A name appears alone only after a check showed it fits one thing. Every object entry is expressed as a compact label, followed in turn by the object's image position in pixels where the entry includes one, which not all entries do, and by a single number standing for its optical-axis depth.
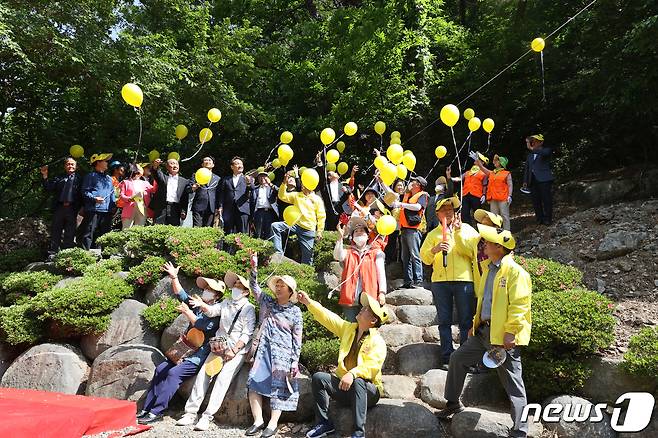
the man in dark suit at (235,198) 10.08
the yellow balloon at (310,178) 7.36
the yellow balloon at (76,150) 10.71
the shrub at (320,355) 6.48
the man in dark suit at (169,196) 10.02
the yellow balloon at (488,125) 9.03
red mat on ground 4.58
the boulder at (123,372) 6.54
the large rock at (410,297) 8.39
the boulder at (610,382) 5.09
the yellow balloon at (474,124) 8.87
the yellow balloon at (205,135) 9.59
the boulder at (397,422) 5.19
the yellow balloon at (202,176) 8.65
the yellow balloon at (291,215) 8.21
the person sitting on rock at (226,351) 5.96
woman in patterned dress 5.71
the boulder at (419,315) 7.70
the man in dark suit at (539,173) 10.45
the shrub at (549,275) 6.65
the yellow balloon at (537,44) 7.86
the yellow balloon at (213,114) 9.15
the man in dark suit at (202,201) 10.17
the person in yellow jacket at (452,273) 6.15
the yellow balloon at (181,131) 10.04
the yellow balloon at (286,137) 9.57
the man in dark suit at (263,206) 10.35
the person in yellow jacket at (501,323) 4.71
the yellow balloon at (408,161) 7.96
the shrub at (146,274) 8.23
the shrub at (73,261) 8.97
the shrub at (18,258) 10.34
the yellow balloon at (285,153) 8.40
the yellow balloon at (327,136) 8.44
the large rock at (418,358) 6.52
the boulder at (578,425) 4.96
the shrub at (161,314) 7.41
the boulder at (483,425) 4.94
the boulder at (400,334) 7.14
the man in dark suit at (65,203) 9.82
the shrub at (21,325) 7.39
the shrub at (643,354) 4.95
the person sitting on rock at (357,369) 5.25
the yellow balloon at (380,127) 10.36
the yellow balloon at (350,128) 9.29
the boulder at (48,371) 6.89
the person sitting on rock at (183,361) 6.08
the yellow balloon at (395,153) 7.09
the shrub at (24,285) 8.52
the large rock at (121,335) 7.42
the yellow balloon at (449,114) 7.31
